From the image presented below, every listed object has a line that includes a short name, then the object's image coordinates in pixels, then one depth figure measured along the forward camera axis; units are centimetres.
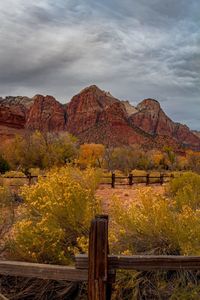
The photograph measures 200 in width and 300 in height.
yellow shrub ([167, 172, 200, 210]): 918
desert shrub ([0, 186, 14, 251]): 880
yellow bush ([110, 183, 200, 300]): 614
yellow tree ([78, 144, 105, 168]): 4646
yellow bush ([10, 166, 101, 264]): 740
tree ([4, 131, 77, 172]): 4034
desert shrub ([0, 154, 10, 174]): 3644
